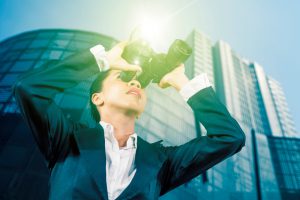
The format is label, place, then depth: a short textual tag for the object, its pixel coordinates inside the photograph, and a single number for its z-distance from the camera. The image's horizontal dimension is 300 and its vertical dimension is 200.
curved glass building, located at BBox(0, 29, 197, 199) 7.64
